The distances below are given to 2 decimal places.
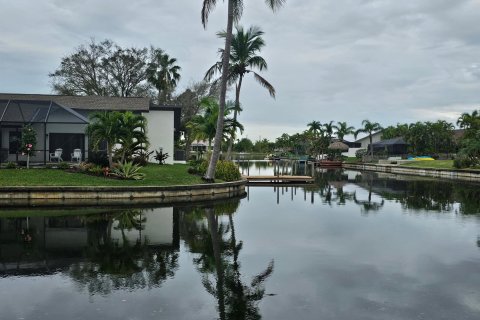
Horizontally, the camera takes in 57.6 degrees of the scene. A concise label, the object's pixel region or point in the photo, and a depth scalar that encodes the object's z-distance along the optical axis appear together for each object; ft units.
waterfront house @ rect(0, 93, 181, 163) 88.43
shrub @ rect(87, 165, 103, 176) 76.30
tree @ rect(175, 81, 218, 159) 180.55
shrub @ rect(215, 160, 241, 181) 86.22
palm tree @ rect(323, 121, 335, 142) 263.47
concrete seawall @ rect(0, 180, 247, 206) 64.75
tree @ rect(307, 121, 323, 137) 288.92
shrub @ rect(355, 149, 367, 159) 242.95
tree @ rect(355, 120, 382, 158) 256.32
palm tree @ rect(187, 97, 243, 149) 93.81
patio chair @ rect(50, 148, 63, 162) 89.34
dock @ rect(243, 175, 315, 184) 112.57
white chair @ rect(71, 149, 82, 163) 91.61
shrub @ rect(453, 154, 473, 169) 137.08
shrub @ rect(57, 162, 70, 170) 80.84
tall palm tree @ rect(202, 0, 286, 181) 77.15
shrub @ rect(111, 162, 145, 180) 74.74
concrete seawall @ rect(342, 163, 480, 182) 126.63
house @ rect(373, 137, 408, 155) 239.30
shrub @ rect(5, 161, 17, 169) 79.10
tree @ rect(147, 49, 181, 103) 178.40
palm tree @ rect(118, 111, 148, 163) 79.77
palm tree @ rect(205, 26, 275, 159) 103.35
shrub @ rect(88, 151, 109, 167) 81.56
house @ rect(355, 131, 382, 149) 313.42
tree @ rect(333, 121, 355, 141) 277.85
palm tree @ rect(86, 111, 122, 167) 78.59
